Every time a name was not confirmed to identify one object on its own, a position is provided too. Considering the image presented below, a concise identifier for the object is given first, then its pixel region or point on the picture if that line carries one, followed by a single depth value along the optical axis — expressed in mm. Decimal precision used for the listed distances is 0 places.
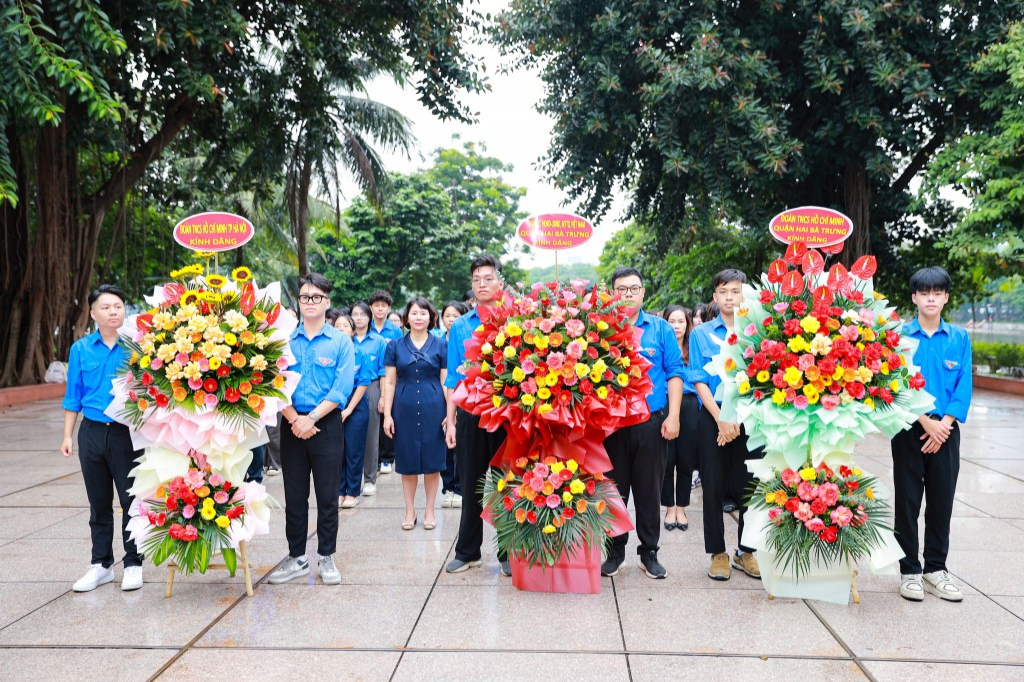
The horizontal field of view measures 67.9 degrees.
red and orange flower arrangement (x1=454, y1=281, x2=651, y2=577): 3777
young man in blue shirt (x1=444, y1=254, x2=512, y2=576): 4453
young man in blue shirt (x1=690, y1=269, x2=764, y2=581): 4355
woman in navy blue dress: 5461
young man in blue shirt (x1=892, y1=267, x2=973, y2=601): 3967
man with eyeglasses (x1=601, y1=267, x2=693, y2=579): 4367
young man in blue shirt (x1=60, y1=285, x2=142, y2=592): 4145
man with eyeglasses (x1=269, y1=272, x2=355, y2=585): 4250
